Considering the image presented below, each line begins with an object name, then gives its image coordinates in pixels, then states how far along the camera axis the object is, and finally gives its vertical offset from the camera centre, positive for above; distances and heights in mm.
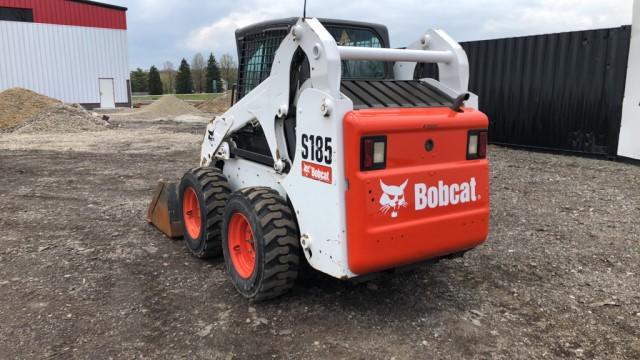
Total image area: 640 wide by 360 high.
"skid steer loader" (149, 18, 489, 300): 2965 -417
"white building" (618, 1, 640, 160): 8578 -82
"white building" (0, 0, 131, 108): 28297 +2450
